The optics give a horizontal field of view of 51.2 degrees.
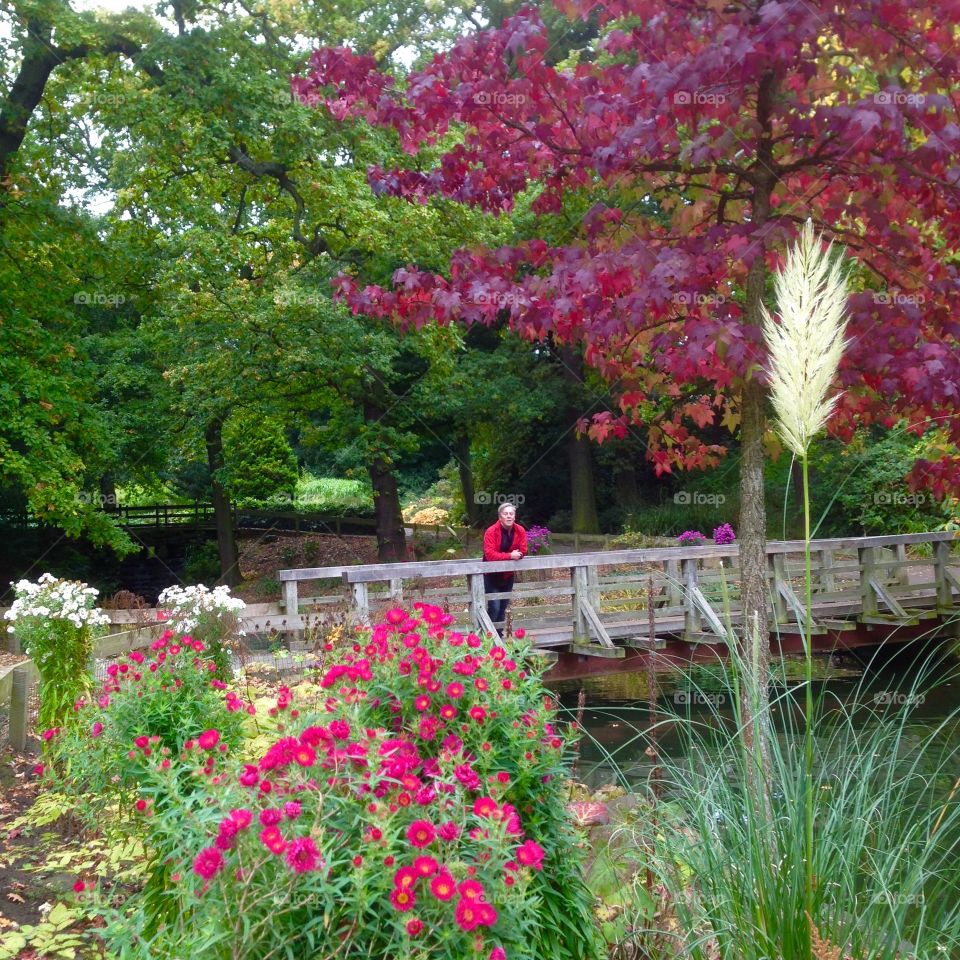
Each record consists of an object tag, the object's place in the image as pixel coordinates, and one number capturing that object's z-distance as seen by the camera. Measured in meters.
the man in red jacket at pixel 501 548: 10.48
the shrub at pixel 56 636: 6.37
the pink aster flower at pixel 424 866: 2.00
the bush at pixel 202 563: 27.41
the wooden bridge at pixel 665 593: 10.28
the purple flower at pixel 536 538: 19.41
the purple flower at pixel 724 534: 16.27
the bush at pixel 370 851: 2.03
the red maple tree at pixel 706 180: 3.65
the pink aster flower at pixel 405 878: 1.97
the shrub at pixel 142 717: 4.09
